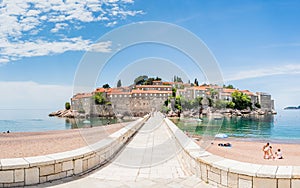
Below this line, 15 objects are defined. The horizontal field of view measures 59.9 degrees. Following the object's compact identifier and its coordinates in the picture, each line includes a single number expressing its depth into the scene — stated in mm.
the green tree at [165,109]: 86088
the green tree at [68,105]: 108625
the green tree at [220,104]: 98500
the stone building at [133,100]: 71812
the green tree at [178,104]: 87312
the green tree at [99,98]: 76050
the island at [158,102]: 74844
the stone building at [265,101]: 120275
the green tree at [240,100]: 106938
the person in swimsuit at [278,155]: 17073
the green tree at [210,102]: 93275
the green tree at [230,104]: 103325
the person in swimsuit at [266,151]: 16939
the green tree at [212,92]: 81250
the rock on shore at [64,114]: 92400
